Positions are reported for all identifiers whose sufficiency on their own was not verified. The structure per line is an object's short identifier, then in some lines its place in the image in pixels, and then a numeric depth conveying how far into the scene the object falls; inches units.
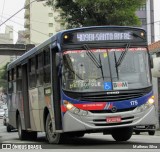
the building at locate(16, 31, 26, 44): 4515.3
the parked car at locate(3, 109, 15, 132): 1166.1
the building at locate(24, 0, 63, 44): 4264.3
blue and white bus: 523.2
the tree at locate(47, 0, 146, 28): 1231.5
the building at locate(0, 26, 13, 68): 5615.2
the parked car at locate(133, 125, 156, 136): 884.9
